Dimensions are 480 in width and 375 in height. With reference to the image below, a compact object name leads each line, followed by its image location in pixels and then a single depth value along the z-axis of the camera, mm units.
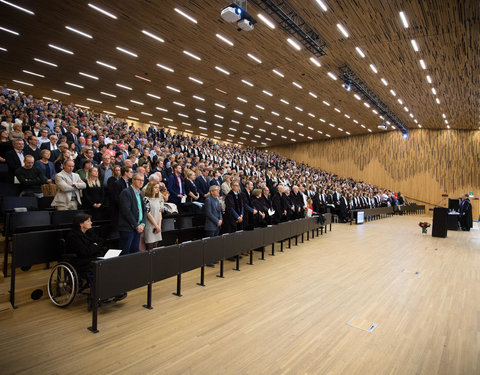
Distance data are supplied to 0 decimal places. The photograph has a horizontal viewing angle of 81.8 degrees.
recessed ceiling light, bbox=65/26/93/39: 7816
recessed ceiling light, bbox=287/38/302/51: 8031
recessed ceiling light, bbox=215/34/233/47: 8091
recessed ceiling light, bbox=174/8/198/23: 6886
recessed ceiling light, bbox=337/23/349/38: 7389
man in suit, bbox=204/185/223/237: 4734
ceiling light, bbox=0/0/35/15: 6821
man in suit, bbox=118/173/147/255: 3377
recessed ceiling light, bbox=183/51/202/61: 9177
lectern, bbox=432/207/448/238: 8705
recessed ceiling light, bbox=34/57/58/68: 9969
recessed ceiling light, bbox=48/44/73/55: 8891
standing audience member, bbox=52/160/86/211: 3877
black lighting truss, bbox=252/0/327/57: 6509
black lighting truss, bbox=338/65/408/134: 10203
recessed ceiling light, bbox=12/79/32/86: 12148
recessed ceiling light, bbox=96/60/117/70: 9992
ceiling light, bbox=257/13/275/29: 7027
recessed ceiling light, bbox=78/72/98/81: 11072
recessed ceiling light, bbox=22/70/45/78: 11086
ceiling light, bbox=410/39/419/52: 7718
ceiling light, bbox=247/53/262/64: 9195
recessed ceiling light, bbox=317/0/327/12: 6461
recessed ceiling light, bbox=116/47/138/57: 9000
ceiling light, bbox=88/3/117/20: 6805
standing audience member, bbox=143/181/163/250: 3777
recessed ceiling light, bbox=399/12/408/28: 6634
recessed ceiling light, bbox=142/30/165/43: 7931
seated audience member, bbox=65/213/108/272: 2939
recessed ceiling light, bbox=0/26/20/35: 7964
